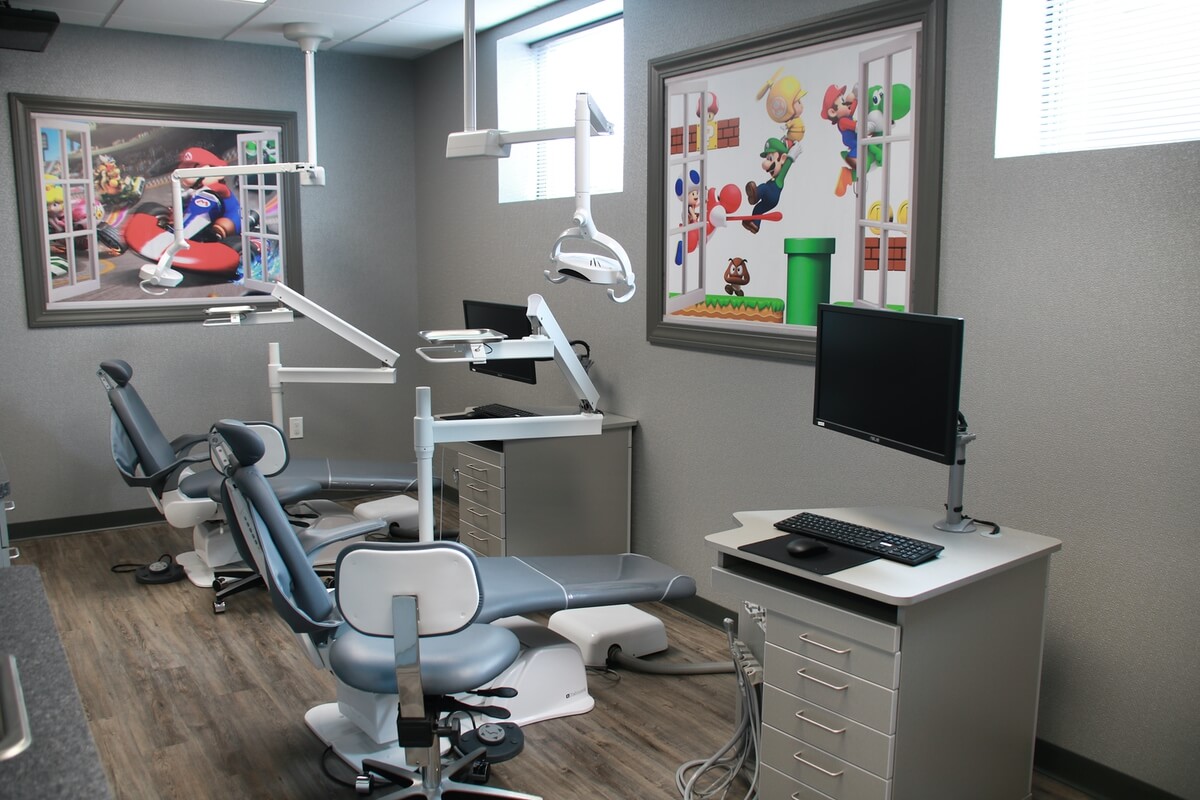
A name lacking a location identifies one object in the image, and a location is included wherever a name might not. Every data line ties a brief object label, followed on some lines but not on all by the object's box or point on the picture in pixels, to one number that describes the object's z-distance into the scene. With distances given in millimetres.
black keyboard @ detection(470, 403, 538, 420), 4063
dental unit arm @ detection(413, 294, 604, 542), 2818
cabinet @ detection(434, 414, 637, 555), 3842
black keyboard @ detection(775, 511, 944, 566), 2240
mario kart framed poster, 4773
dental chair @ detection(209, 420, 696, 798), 2055
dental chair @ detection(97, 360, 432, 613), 4102
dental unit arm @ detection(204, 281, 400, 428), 4258
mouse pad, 2215
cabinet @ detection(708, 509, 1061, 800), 2113
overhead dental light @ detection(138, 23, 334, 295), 4270
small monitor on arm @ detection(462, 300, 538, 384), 3979
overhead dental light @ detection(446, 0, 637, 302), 2771
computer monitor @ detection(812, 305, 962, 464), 2256
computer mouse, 2297
